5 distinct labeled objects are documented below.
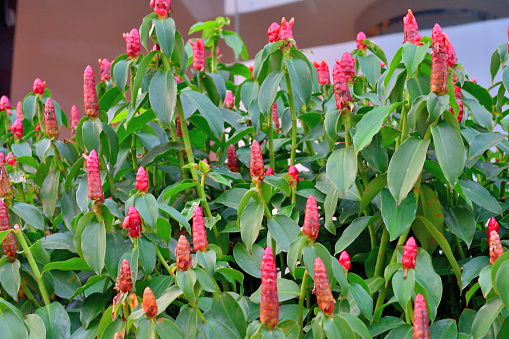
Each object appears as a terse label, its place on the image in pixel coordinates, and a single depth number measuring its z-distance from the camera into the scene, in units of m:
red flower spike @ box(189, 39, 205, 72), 2.88
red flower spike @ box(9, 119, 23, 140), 2.98
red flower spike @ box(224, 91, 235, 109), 3.06
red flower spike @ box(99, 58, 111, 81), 2.99
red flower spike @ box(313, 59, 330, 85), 2.92
